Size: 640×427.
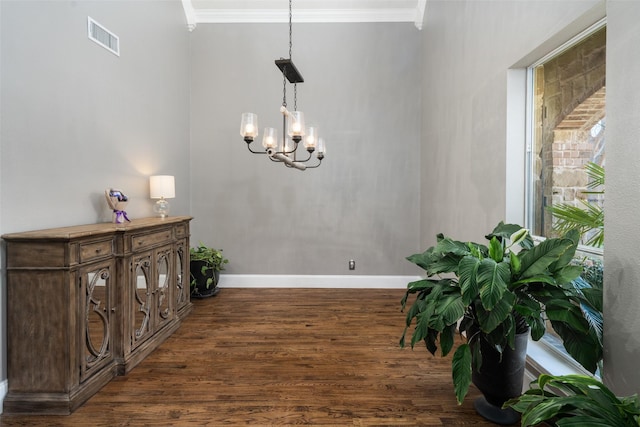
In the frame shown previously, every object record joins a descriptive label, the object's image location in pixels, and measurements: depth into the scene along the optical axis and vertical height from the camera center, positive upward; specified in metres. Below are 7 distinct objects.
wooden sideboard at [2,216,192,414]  2.12 -0.69
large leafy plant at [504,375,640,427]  1.17 -0.70
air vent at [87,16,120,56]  2.92 +1.48
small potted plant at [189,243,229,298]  4.46 -0.84
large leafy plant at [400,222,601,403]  1.67 -0.47
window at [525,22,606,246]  1.96 +0.48
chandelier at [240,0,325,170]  2.90 +0.63
